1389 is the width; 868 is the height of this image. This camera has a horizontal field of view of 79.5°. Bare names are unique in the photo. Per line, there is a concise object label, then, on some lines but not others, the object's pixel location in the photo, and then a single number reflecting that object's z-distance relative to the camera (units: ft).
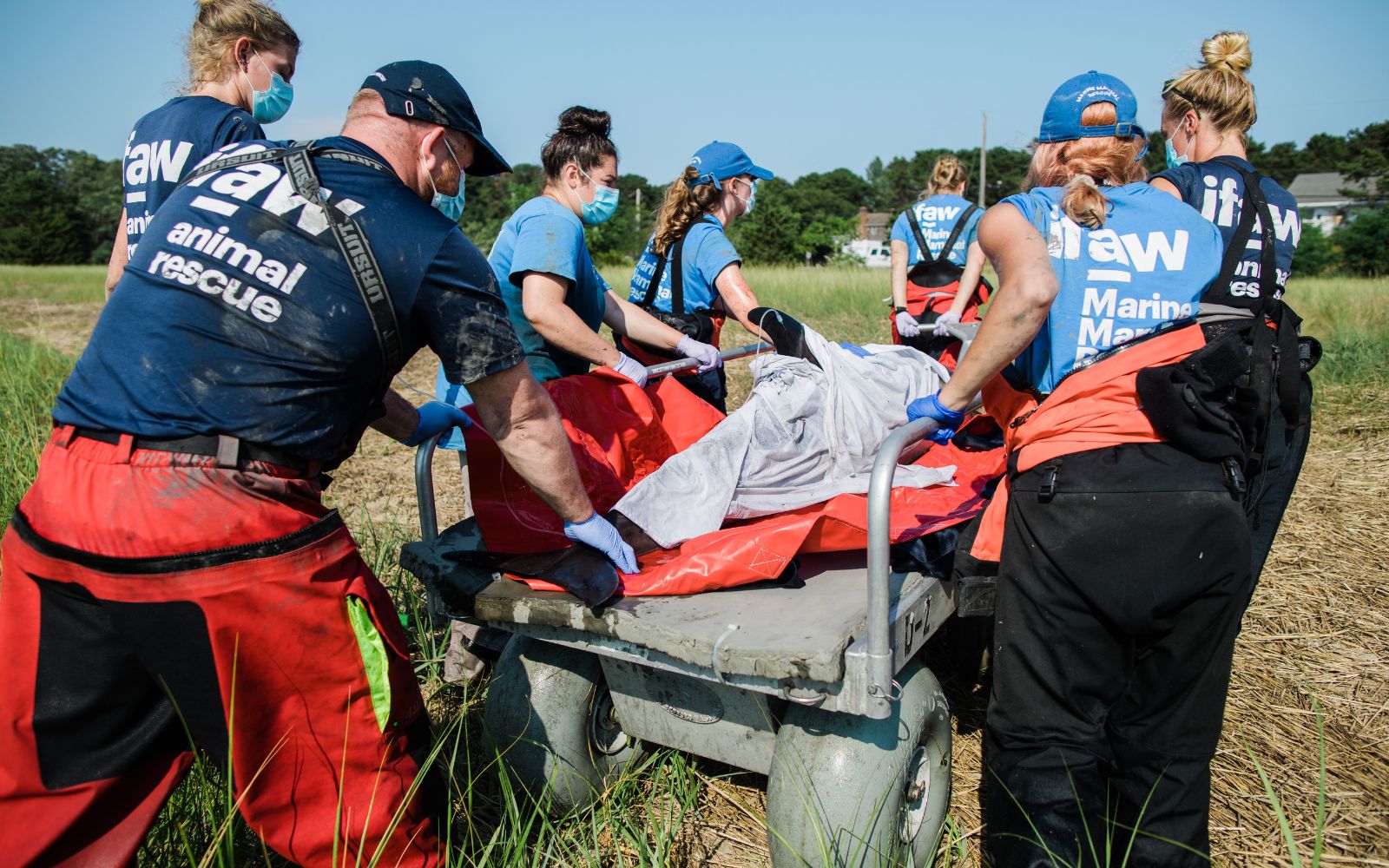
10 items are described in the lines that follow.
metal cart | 6.05
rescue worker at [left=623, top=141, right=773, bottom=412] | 12.68
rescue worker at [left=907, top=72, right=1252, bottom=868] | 6.07
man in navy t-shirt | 5.19
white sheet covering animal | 8.23
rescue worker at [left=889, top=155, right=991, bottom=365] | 18.49
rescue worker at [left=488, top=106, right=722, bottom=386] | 10.12
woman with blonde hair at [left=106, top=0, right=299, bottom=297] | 9.31
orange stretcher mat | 7.31
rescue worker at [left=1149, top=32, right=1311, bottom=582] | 8.48
